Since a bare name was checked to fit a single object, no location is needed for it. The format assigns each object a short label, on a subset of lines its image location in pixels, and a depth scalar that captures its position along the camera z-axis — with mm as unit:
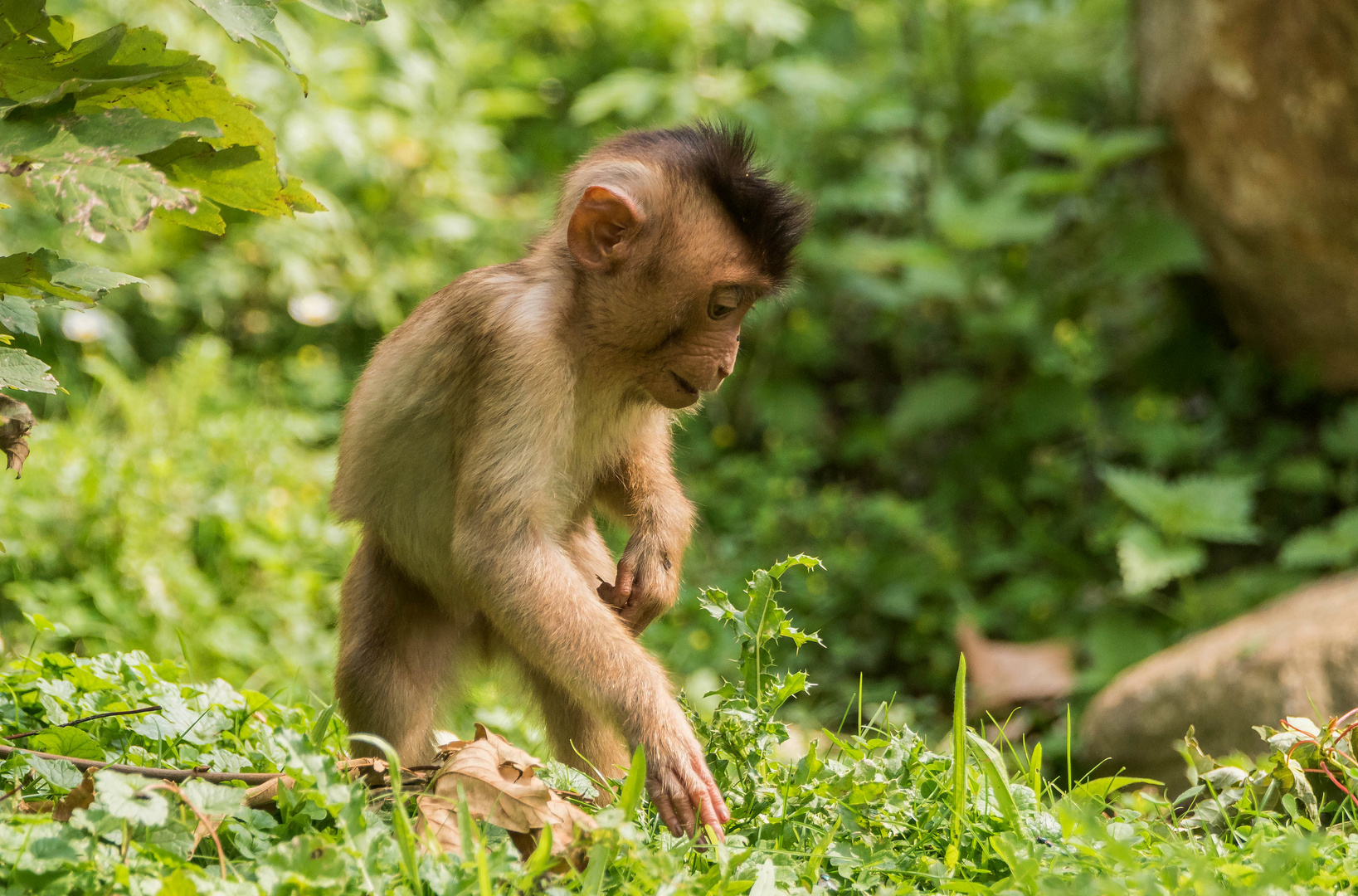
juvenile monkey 7199
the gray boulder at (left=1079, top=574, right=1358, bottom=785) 11281
